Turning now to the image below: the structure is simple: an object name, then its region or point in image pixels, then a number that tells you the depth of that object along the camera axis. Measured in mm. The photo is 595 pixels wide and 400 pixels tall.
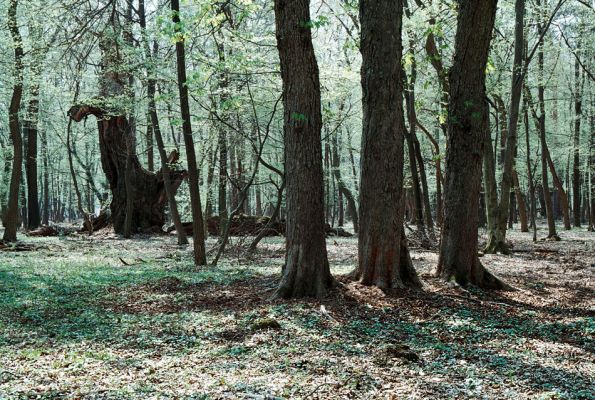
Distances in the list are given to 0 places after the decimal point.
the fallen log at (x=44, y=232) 20219
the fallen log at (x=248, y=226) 16870
